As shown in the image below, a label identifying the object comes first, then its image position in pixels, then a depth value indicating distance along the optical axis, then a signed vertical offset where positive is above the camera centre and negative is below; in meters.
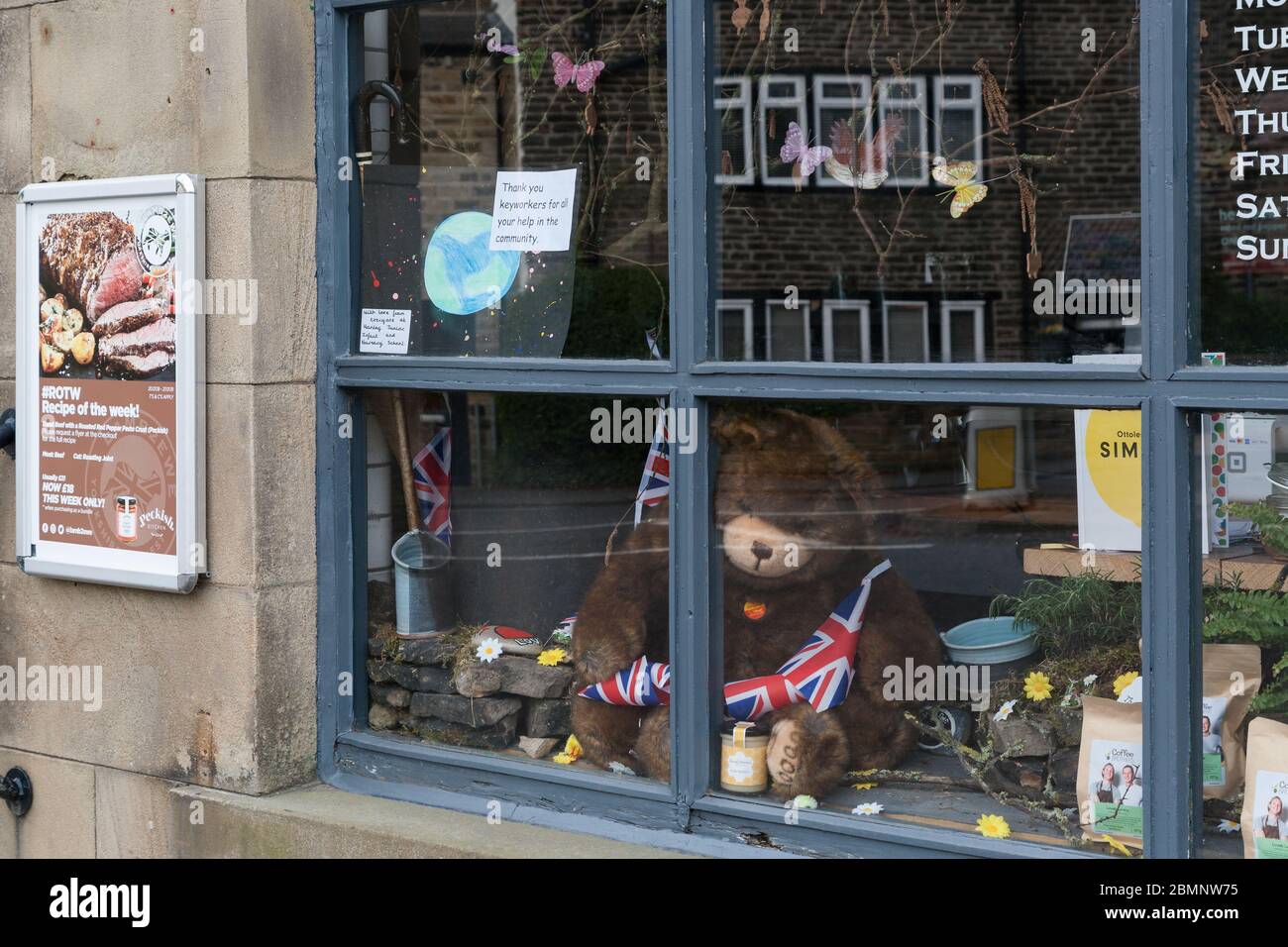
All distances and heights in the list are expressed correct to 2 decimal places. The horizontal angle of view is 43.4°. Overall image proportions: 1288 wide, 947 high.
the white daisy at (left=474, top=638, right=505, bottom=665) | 4.84 -0.56
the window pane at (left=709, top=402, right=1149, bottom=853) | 3.82 -0.40
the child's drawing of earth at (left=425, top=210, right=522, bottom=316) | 4.71 +0.58
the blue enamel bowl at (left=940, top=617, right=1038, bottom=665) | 4.04 -0.47
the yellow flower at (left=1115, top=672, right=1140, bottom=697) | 3.80 -0.53
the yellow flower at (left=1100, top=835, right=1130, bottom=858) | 3.70 -0.89
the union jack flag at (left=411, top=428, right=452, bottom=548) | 4.97 -0.07
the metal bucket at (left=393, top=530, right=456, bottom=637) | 4.97 -0.37
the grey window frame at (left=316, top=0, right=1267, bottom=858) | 3.53 +0.11
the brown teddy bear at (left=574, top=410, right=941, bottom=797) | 4.19 -0.35
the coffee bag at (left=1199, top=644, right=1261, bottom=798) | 3.59 -0.57
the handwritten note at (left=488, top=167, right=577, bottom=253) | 4.64 +0.72
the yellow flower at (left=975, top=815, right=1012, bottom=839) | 3.88 -0.89
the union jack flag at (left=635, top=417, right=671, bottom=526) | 4.38 -0.04
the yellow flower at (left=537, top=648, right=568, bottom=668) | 4.71 -0.57
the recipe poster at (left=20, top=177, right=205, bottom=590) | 4.88 +0.27
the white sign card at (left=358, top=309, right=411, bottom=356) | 4.86 +0.40
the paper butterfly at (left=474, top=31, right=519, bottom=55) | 4.79 +1.25
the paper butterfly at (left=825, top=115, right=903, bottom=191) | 4.33 +0.81
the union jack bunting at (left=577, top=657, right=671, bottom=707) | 4.44 -0.63
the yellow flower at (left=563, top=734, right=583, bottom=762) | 4.58 -0.81
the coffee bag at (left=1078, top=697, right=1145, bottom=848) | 3.72 -0.74
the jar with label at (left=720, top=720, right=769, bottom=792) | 4.24 -0.78
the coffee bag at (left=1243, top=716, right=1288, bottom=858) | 3.55 -0.75
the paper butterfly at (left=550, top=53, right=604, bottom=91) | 4.61 +1.12
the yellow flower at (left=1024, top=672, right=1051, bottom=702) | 3.97 -0.57
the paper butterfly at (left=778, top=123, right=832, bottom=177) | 4.40 +0.83
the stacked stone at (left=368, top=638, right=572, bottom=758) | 4.70 -0.70
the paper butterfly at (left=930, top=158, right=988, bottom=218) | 4.19 +0.71
